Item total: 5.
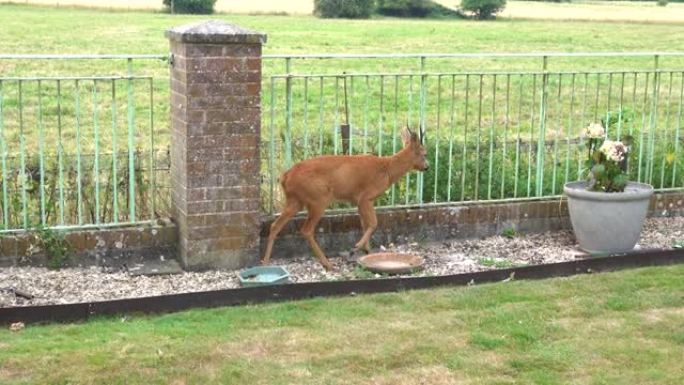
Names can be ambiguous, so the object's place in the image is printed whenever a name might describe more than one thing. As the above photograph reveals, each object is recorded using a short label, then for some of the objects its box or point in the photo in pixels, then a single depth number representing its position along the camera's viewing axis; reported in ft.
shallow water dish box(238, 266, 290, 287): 21.19
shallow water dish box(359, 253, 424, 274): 22.49
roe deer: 22.53
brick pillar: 21.52
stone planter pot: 24.45
